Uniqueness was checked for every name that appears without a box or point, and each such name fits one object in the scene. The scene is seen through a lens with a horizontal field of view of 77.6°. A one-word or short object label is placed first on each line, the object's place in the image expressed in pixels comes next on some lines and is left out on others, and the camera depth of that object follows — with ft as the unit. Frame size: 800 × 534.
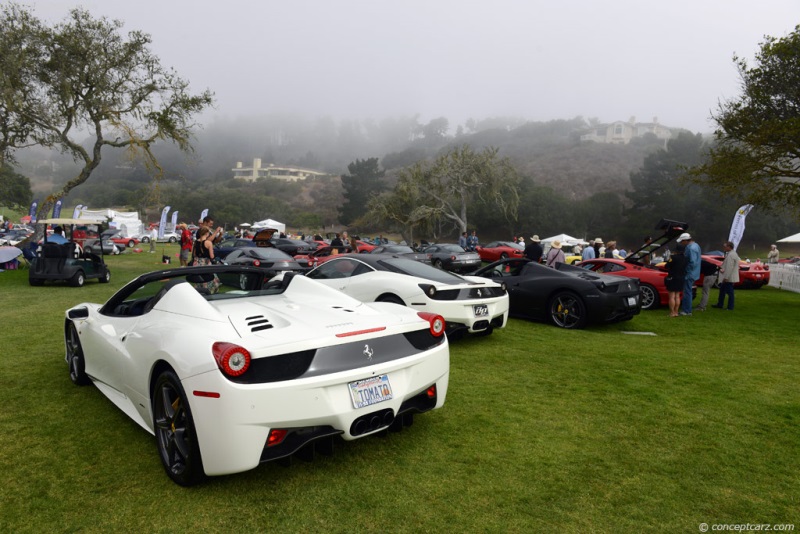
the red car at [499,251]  80.24
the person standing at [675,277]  31.96
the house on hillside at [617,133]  536.99
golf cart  43.45
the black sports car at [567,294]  26.40
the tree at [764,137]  42.73
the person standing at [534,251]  41.09
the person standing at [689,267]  32.12
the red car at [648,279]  35.91
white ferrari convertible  8.80
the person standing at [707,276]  35.91
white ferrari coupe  21.44
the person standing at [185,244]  48.26
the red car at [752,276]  54.95
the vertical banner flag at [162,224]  156.42
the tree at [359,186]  289.33
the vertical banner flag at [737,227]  62.59
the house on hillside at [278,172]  627.46
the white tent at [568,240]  122.89
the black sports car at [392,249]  73.20
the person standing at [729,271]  35.96
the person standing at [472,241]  99.15
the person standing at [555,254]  37.45
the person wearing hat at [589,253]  50.94
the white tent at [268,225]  165.93
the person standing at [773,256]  73.31
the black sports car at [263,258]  42.47
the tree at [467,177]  158.40
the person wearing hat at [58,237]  48.93
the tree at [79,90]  59.26
